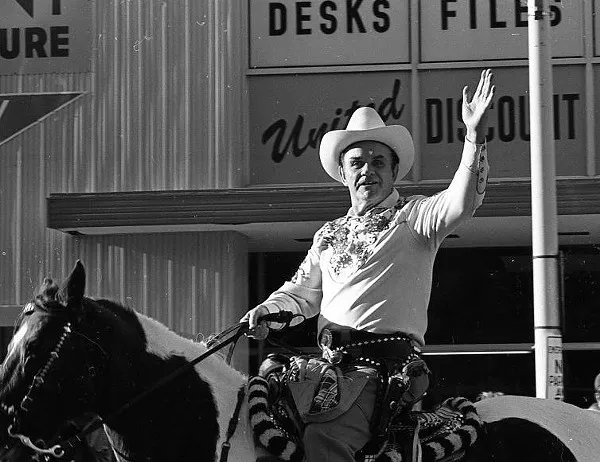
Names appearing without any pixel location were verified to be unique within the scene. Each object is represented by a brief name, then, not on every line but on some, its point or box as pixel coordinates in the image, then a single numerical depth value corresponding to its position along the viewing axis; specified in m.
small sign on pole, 7.31
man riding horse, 4.44
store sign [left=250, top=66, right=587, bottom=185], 12.62
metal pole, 7.44
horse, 4.12
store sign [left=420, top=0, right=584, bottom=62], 12.63
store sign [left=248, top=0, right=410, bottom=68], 12.77
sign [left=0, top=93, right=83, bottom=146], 12.90
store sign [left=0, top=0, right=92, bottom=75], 12.94
